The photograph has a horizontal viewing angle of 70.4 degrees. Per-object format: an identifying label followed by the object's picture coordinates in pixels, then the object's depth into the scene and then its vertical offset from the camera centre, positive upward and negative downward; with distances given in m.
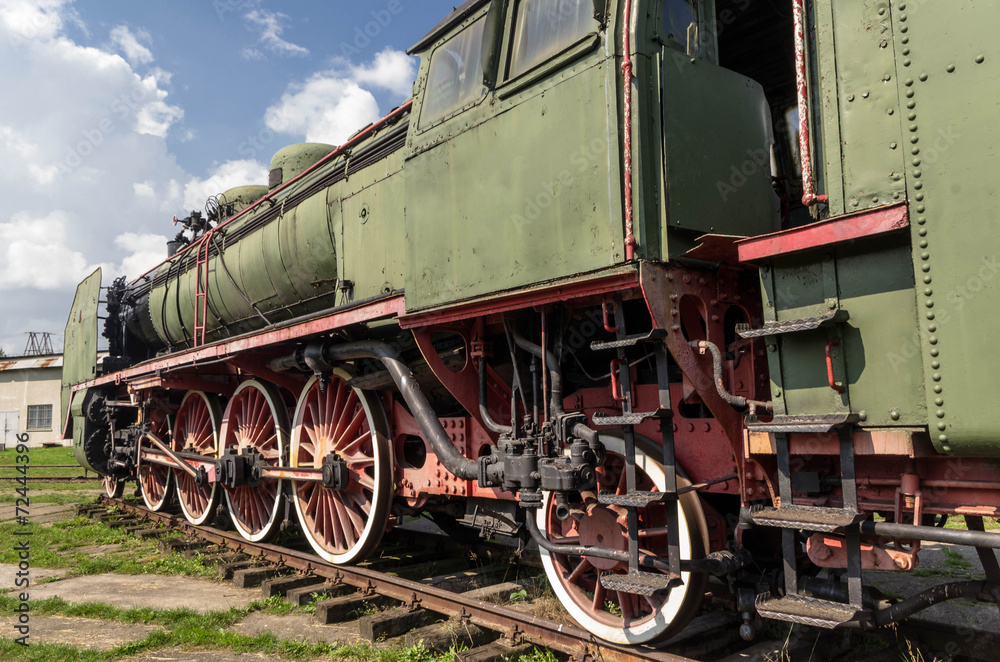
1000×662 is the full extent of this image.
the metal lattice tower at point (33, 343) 39.88 +4.18
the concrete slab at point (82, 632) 4.85 -1.54
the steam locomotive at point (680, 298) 2.55 +0.54
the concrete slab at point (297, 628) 4.82 -1.53
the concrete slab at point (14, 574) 6.72 -1.57
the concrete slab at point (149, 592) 5.84 -1.56
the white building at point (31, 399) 31.67 +0.78
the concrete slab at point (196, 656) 4.48 -1.54
